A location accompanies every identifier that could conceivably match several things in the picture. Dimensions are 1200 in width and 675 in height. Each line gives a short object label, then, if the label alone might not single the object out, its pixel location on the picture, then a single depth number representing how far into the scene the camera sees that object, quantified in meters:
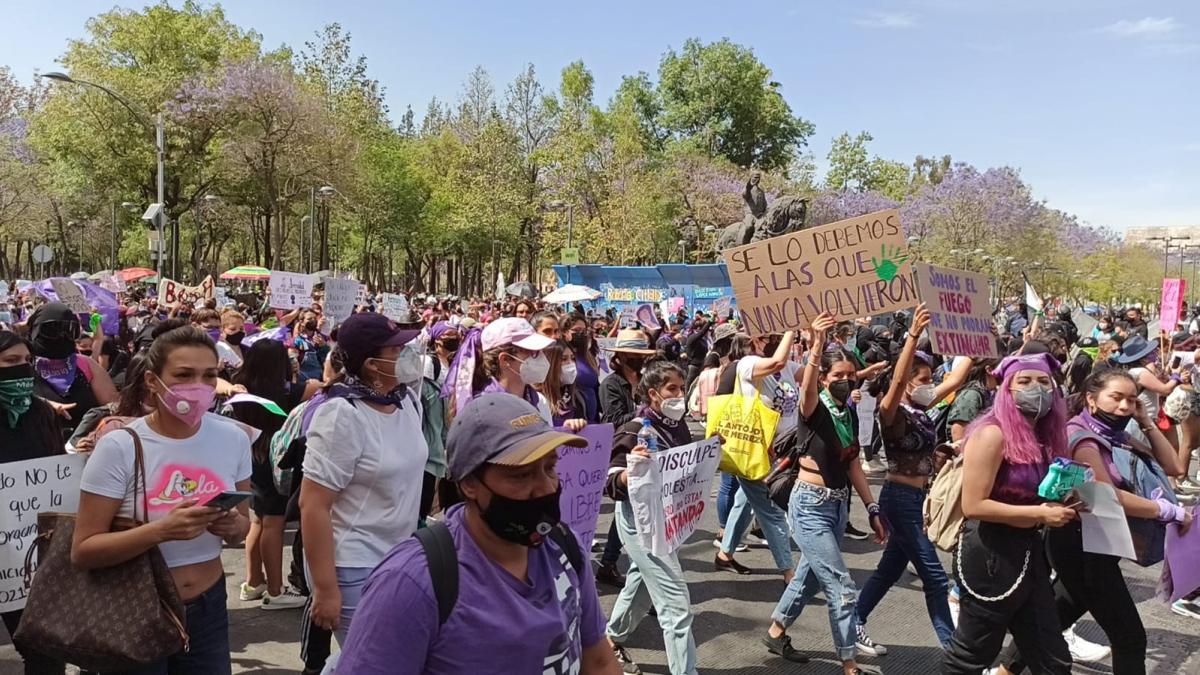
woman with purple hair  3.80
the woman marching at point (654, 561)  4.28
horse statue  26.34
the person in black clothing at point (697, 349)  13.15
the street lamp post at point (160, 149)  26.30
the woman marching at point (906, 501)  4.93
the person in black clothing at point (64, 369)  5.33
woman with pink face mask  2.70
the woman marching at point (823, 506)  4.73
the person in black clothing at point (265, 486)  5.55
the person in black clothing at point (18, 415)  3.82
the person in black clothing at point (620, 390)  5.75
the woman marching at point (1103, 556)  4.16
